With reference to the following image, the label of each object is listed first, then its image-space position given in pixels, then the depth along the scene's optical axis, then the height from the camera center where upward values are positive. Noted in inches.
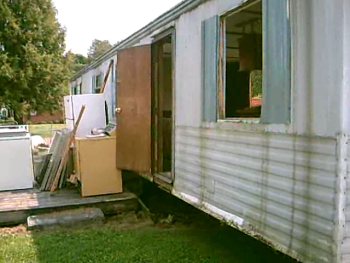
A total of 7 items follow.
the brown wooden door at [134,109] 194.4 -1.9
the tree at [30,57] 755.4 +95.8
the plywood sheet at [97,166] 215.5 -33.0
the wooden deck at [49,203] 192.1 -48.9
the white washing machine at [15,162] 231.6 -32.6
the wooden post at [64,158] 232.1 -30.4
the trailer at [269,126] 82.7 -6.2
